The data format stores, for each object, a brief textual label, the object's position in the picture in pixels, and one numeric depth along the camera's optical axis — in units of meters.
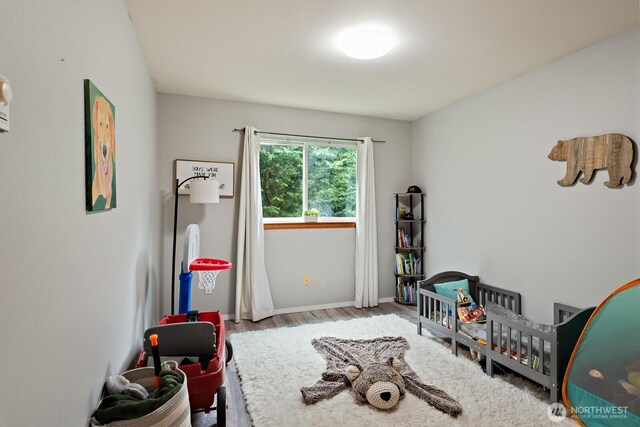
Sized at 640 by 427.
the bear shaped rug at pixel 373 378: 2.18
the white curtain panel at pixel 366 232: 4.40
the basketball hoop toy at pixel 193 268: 2.51
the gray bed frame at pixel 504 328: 2.14
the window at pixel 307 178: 4.20
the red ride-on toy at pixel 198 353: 1.81
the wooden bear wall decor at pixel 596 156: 2.30
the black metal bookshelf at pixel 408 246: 4.48
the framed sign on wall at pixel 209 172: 3.70
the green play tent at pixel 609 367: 1.78
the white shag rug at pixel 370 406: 2.05
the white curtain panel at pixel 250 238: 3.85
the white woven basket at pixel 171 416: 1.25
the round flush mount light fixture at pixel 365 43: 2.34
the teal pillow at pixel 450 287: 3.37
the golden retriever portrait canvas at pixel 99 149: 1.32
